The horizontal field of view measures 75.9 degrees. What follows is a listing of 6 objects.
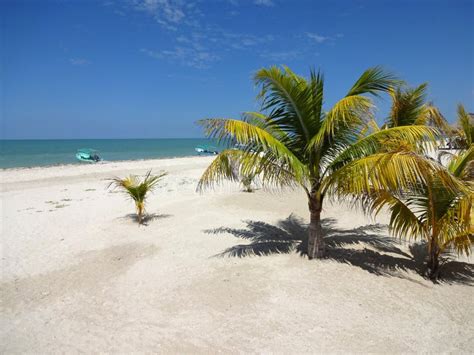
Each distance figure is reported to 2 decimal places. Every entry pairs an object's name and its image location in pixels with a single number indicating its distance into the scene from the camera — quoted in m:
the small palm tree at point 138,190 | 8.13
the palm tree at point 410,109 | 6.77
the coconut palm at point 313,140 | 4.43
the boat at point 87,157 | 31.72
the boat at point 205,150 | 46.84
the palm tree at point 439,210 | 4.50
